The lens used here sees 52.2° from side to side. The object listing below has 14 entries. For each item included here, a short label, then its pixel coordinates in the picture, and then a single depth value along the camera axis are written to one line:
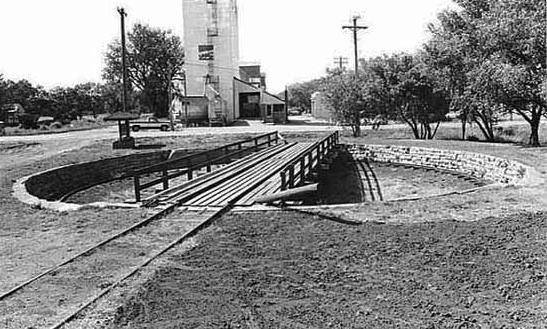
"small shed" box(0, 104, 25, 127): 53.39
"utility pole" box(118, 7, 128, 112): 25.48
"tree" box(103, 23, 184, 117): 74.69
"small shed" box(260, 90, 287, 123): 52.56
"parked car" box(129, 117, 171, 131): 41.50
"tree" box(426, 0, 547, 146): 16.33
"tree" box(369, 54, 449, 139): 26.83
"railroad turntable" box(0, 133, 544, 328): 5.38
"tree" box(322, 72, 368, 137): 29.29
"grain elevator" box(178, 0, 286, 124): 52.47
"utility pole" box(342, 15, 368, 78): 30.74
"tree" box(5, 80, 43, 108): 67.12
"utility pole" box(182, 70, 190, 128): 47.54
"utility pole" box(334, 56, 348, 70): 59.92
